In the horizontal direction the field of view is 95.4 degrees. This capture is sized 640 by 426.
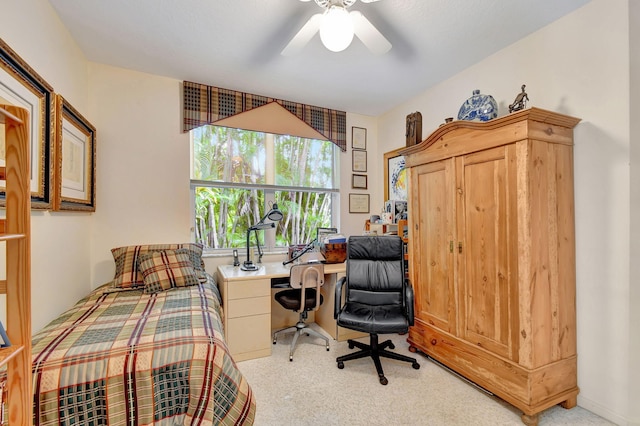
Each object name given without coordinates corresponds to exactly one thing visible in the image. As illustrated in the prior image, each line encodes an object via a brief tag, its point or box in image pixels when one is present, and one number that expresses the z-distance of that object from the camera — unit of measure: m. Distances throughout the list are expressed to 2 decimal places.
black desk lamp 2.82
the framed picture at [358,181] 3.70
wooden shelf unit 0.91
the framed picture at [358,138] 3.69
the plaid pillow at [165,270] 2.20
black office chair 2.38
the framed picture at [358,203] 3.71
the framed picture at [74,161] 1.87
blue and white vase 2.08
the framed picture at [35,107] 1.38
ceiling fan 1.50
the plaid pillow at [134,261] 2.29
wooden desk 2.44
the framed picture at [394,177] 3.37
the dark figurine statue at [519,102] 1.92
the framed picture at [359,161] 3.71
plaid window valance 2.84
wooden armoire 1.73
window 3.07
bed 1.13
